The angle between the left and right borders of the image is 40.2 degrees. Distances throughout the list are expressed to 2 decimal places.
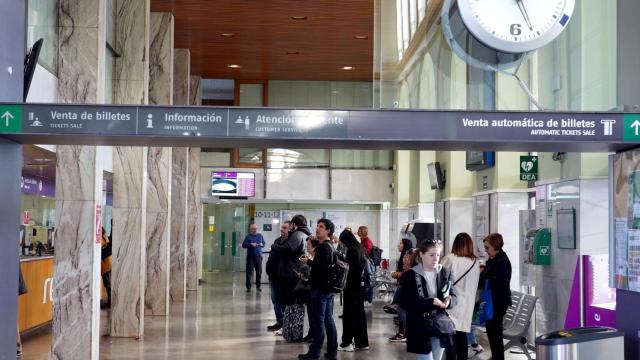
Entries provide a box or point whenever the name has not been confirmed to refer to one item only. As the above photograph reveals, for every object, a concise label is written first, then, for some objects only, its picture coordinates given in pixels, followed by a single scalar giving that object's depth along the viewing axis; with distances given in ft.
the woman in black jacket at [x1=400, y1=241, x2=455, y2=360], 23.29
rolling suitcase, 37.52
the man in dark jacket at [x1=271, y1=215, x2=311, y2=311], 37.24
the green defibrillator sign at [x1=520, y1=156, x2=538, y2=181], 37.29
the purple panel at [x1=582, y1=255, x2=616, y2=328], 29.63
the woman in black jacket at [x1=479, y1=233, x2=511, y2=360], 29.32
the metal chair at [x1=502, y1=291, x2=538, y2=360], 31.83
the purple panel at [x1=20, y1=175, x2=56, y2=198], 50.85
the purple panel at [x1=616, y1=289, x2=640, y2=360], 21.75
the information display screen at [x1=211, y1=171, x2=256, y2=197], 75.56
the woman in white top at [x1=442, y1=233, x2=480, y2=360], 27.17
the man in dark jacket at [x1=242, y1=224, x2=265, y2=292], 67.05
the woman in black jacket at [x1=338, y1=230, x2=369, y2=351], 33.86
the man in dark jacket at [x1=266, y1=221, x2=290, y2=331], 38.93
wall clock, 25.90
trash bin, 21.09
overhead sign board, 21.18
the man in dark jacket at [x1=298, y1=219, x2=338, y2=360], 31.40
